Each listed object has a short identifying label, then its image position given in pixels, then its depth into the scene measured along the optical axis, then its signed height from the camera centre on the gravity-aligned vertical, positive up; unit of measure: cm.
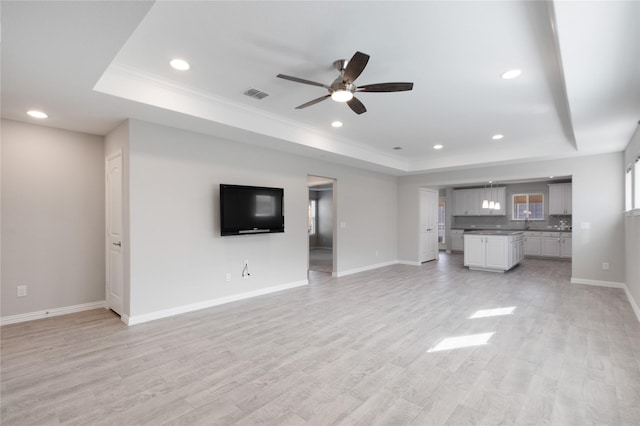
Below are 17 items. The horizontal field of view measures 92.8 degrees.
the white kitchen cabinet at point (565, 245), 877 -105
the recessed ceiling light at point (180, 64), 288 +142
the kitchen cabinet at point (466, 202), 1056 +25
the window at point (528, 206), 978 +9
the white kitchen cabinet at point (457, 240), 1091 -111
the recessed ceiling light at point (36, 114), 353 +115
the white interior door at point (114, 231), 395 -27
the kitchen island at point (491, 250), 690 -97
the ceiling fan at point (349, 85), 258 +115
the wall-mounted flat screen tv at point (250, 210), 447 +1
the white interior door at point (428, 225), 845 -44
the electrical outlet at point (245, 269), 484 -94
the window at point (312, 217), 1247 -28
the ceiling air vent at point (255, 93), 355 +140
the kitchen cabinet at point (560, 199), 894 +29
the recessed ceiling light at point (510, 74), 302 +136
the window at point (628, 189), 502 +32
